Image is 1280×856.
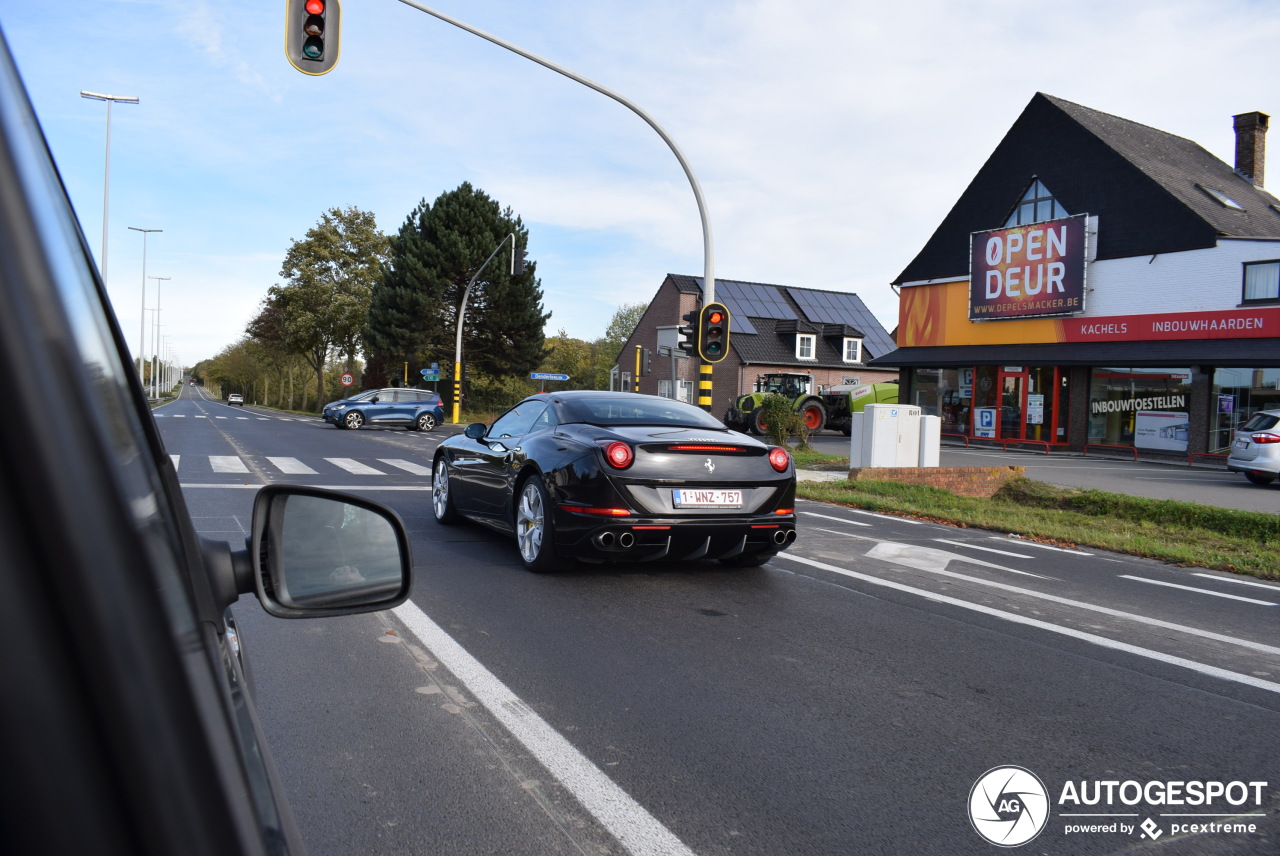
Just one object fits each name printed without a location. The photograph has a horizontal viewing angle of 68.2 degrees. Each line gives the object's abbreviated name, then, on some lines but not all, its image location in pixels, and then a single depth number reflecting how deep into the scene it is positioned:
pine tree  45.53
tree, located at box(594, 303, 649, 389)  98.89
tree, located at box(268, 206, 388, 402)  56.00
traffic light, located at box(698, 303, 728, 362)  16.08
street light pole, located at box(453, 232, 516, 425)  35.83
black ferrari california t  6.25
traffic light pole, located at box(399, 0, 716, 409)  13.00
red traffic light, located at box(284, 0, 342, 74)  11.29
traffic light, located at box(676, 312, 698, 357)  16.42
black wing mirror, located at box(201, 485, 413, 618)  1.46
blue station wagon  32.69
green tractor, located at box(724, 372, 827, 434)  29.00
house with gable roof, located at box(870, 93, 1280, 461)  24.42
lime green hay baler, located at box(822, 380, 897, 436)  33.38
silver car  16.53
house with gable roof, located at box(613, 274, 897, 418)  51.72
